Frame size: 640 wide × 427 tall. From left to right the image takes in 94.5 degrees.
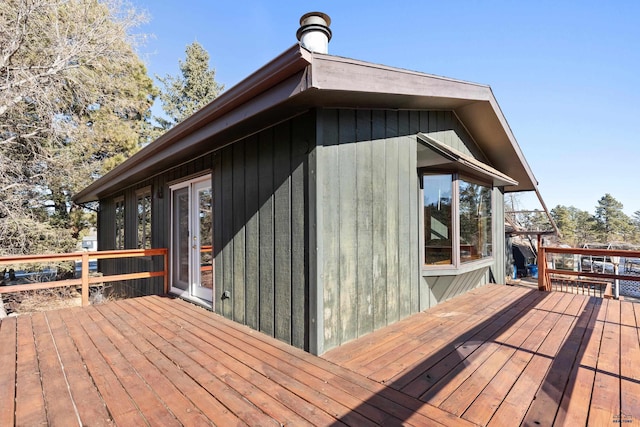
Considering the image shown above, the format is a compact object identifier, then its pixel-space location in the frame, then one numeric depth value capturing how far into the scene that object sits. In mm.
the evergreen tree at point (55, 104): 7059
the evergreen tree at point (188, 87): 17016
